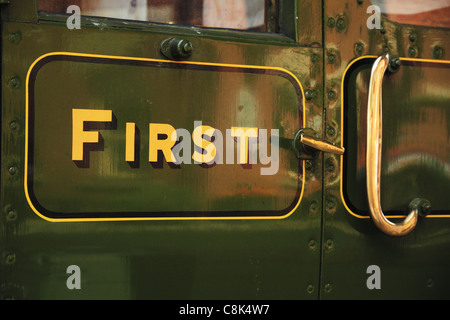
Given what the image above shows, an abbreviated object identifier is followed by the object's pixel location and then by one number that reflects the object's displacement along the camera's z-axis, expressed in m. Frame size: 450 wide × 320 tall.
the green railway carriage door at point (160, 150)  2.02
